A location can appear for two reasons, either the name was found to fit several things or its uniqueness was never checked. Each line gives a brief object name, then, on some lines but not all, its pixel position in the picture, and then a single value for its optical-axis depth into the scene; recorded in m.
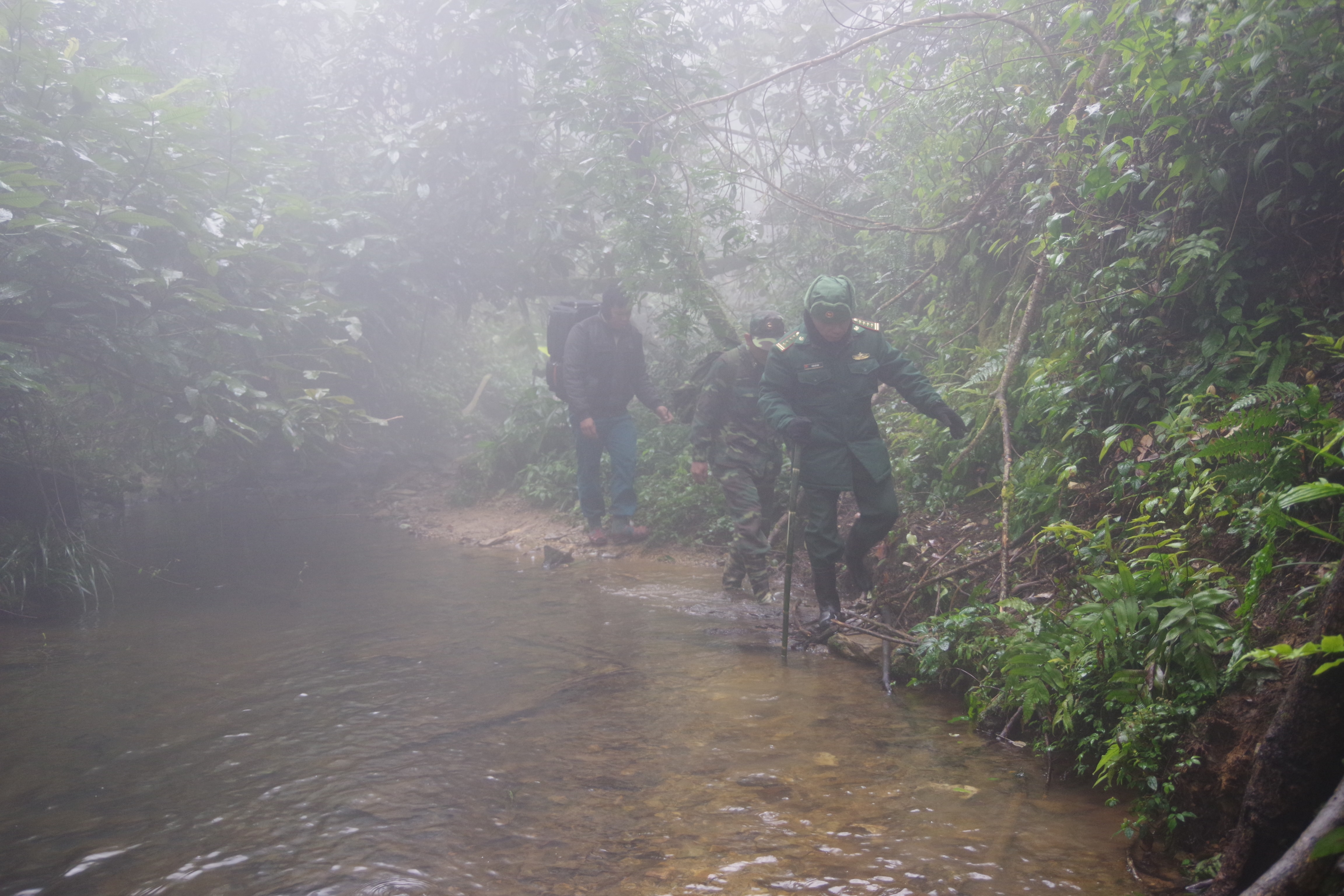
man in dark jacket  8.80
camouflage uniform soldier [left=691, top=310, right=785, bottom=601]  6.85
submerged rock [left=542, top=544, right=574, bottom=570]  8.32
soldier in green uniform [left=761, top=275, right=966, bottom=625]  5.29
